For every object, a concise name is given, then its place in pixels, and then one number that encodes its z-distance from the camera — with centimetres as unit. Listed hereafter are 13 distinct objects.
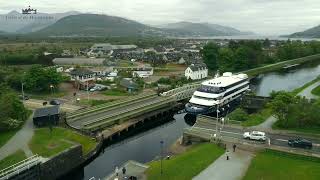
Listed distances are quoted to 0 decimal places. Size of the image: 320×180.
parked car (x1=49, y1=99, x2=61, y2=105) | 6588
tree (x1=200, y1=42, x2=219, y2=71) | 12152
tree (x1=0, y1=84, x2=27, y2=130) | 4822
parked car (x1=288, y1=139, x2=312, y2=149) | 4166
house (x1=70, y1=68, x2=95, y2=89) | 8556
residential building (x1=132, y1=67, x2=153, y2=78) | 10208
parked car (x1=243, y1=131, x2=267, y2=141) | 4384
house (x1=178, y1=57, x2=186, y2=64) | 13562
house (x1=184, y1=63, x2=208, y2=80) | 10038
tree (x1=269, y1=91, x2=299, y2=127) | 4925
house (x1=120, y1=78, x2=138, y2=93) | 8126
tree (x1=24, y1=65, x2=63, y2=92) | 7688
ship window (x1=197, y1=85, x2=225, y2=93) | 6906
